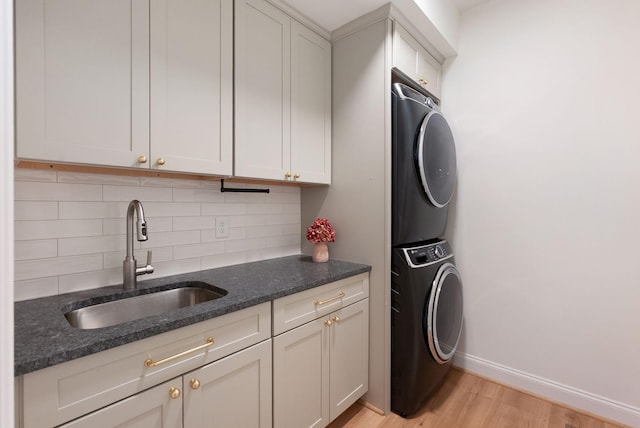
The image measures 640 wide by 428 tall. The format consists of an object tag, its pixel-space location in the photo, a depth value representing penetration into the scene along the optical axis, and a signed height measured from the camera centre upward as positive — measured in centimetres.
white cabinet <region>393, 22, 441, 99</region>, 180 +102
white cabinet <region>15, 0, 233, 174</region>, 96 +49
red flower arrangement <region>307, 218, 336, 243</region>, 189 -13
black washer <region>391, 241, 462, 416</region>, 172 -68
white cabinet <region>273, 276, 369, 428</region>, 133 -79
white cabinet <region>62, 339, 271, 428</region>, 88 -64
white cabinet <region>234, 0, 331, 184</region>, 152 +65
